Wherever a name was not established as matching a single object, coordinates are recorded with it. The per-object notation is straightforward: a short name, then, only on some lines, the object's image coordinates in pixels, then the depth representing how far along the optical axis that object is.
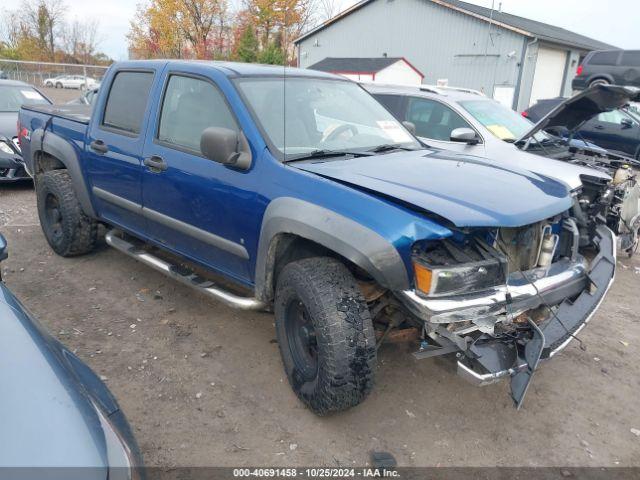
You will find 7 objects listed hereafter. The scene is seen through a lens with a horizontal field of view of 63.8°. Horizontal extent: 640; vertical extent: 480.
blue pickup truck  2.50
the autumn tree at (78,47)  45.78
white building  17.27
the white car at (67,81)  23.03
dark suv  15.91
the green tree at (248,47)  21.31
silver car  4.78
